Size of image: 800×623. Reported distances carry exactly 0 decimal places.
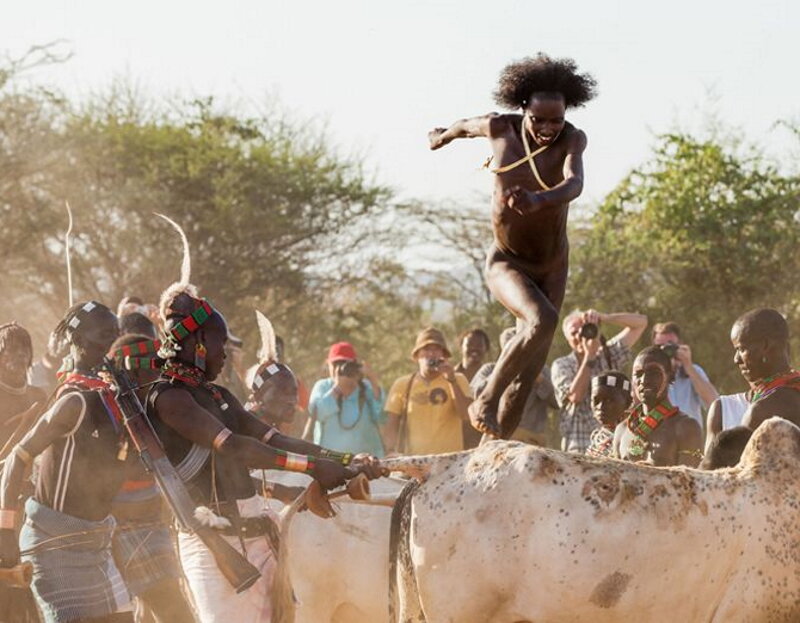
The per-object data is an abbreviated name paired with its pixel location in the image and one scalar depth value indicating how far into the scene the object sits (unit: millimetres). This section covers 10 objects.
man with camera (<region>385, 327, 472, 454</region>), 25000
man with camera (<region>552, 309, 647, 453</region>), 22500
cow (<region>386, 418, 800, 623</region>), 11312
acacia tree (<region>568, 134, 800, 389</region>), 38219
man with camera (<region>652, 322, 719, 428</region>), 23516
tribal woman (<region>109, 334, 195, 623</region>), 14609
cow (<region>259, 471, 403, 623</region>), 15789
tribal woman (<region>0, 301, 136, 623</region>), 13477
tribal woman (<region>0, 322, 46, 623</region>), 18312
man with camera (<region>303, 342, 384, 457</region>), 25406
